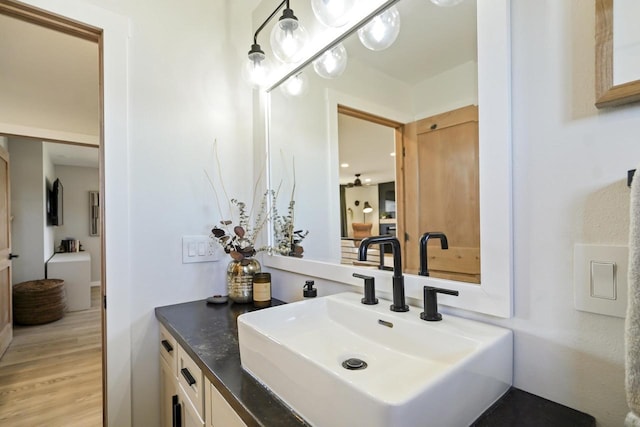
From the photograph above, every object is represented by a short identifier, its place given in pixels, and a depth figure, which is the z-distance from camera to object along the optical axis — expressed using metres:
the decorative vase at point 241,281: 1.43
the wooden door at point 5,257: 2.82
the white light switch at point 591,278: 0.54
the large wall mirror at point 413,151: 0.70
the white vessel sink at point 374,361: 0.47
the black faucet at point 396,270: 0.85
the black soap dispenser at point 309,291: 1.19
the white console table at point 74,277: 4.18
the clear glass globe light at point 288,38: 1.20
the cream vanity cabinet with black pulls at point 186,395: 0.76
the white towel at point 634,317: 0.43
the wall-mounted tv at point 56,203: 4.80
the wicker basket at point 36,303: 3.51
